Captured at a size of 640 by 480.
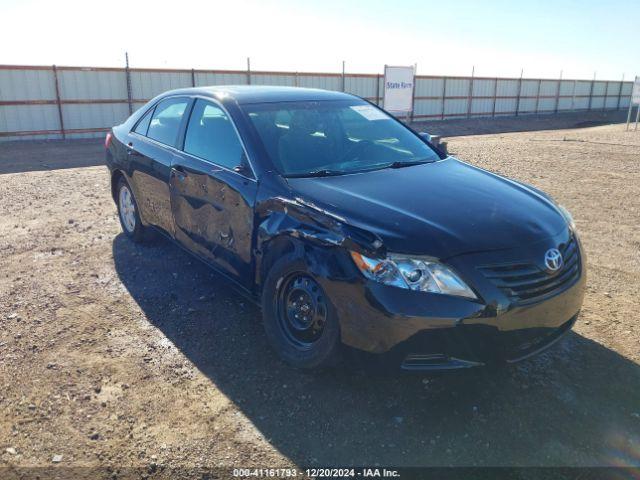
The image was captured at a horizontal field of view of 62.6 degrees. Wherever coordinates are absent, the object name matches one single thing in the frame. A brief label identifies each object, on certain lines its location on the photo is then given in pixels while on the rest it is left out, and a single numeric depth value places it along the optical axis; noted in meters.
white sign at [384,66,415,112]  18.67
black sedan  2.64
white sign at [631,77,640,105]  22.70
